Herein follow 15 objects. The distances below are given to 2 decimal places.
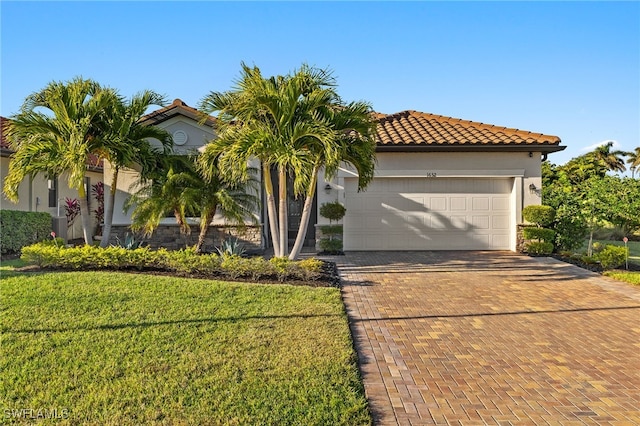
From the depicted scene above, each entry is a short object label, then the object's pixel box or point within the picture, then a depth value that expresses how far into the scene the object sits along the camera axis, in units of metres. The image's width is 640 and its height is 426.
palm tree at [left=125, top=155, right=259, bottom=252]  10.34
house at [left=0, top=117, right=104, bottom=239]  13.65
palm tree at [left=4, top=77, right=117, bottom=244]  9.41
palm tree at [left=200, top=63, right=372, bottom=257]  8.60
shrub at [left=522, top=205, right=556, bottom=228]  12.99
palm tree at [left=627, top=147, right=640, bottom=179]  46.58
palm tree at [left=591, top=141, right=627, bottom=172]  43.44
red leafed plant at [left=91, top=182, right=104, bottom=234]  16.59
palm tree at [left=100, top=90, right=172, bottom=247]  9.88
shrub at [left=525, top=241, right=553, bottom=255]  12.78
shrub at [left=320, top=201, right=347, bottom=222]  13.28
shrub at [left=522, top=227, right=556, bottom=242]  12.81
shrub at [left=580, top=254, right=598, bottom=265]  11.23
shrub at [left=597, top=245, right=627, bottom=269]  10.65
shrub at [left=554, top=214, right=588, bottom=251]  12.86
